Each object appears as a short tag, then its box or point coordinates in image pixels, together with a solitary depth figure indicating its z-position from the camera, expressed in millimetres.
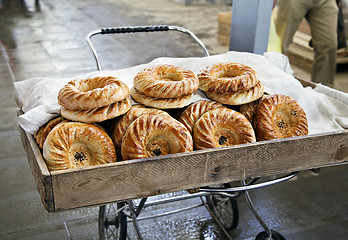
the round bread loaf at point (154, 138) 1327
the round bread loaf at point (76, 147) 1274
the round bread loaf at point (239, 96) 1544
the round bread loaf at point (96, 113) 1370
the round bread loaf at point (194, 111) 1485
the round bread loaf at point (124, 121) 1416
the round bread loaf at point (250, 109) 1596
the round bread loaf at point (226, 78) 1530
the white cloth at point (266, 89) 1670
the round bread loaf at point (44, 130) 1410
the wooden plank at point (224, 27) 6336
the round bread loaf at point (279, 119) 1526
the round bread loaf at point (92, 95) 1355
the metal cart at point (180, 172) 1185
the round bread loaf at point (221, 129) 1419
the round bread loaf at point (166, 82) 1453
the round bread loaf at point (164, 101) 1474
